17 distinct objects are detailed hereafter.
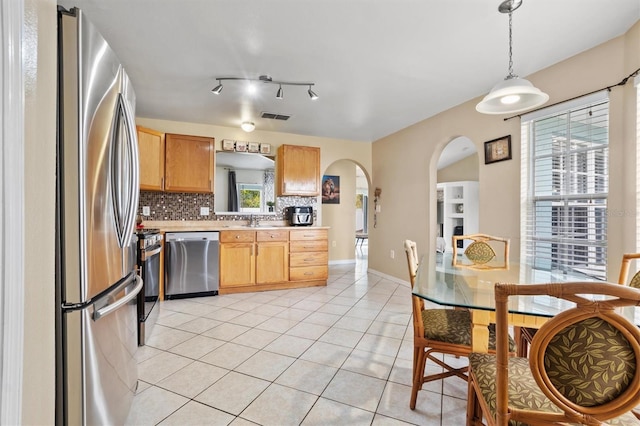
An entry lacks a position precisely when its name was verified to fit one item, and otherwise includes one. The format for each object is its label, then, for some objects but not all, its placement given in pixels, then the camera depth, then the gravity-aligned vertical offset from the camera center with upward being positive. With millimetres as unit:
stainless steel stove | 2457 -650
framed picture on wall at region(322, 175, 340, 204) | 6363 +475
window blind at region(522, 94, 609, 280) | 2297 +212
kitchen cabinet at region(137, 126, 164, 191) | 3693 +667
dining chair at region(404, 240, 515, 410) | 1579 -682
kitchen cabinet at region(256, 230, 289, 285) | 4141 -645
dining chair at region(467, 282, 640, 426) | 767 -416
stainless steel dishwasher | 3666 -670
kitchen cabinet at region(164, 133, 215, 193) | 4008 +661
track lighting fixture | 2881 +1290
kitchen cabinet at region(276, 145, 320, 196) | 4605 +646
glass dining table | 1242 -405
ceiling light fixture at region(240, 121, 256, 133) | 4066 +1173
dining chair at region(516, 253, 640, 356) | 1465 -729
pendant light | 1637 +677
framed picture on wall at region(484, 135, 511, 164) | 2979 +641
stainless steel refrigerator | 1039 -57
